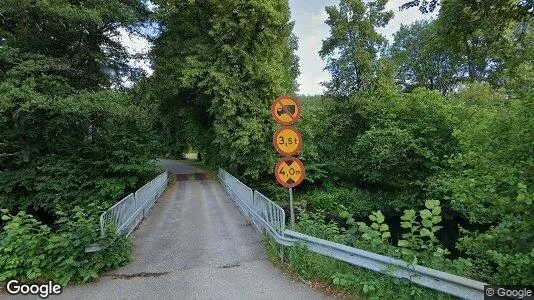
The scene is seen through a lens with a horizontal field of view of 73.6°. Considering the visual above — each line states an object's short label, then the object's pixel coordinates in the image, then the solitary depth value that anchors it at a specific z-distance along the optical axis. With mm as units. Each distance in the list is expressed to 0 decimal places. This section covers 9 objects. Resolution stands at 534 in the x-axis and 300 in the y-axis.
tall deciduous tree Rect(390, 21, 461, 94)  36531
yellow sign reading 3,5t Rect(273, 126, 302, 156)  6531
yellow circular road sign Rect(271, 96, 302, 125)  6621
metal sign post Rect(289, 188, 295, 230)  6473
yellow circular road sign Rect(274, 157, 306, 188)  6520
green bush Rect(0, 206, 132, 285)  5750
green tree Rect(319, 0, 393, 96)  23594
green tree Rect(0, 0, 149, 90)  13398
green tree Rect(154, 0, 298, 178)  20547
